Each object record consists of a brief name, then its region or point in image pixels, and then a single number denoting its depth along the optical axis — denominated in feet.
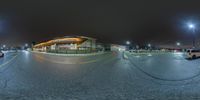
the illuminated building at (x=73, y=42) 154.15
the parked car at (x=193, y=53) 49.57
